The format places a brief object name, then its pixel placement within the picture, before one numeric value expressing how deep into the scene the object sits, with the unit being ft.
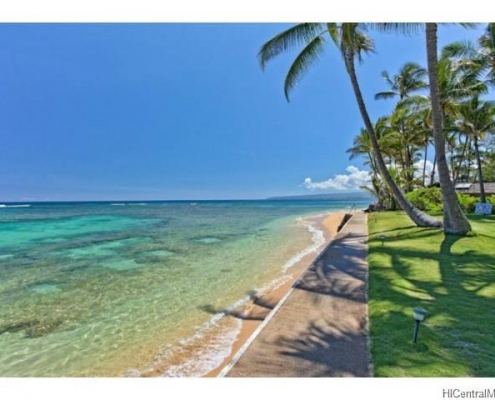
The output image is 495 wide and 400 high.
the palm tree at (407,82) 74.43
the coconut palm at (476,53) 43.06
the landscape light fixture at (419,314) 10.02
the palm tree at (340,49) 33.73
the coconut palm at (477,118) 58.95
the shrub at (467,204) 60.34
